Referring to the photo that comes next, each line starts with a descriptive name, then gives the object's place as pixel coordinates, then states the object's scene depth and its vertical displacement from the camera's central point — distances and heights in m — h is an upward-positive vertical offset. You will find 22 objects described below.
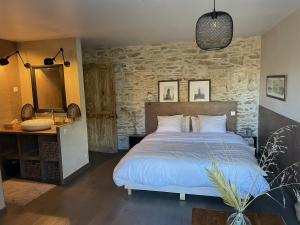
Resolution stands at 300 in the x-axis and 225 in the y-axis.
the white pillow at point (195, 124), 5.09 -0.82
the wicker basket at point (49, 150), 4.09 -1.02
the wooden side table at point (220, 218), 2.03 -1.17
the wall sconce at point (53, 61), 4.33 +0.55
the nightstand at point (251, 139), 5.22 -1.20
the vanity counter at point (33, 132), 4.02 -0.68
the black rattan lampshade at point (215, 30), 1.85 +0.44
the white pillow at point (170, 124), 5.02 -0.78
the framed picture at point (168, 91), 5.48 -0.08
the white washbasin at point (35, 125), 4.10 -0.58
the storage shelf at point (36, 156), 4.13 -1.14
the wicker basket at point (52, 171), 4.18 -1.42
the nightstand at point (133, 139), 5.64 -1.20
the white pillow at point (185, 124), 5.19 -0.82
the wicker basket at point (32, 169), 4.27 -1.40
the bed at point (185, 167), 3.12 -1.11
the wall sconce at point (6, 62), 4.15 +0.55
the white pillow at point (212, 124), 4.85 -0.79
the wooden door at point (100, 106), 5.67 -0.41
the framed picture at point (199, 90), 5.33 -0.09
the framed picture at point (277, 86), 3.58 -0.04
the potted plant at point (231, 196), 1.66 -0.79
